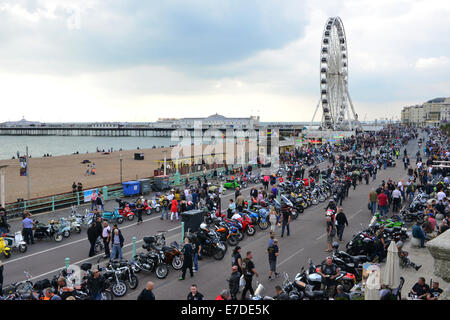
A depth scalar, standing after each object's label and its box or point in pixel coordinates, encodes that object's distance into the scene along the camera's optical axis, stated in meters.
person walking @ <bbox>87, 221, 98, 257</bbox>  12.15
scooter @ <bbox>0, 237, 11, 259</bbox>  12.28
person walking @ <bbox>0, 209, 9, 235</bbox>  14.63
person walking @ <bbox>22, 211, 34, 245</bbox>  13.42
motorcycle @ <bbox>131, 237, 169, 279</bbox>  10.48
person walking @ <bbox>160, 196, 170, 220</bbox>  17.44
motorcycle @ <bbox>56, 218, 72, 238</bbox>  14.34
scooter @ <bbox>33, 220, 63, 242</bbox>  14.07
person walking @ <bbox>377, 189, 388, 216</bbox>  16.73
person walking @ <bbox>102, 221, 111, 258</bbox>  12.14
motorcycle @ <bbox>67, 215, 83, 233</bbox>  15.08
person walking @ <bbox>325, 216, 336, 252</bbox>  12.75
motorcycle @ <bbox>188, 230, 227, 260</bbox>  12.03
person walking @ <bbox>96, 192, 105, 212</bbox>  18.36
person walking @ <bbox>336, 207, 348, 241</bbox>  13.09
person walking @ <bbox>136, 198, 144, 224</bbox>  16.78
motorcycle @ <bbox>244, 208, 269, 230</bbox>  15.43
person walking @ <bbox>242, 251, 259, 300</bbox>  8.75
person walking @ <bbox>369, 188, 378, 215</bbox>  17.48
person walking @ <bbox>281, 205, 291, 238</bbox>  14.41
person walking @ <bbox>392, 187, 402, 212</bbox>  18.05
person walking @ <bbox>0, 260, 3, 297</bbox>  9.12
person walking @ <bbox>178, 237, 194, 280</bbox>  10.01
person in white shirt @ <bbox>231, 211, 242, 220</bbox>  14.42
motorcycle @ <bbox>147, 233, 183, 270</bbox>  10.97
